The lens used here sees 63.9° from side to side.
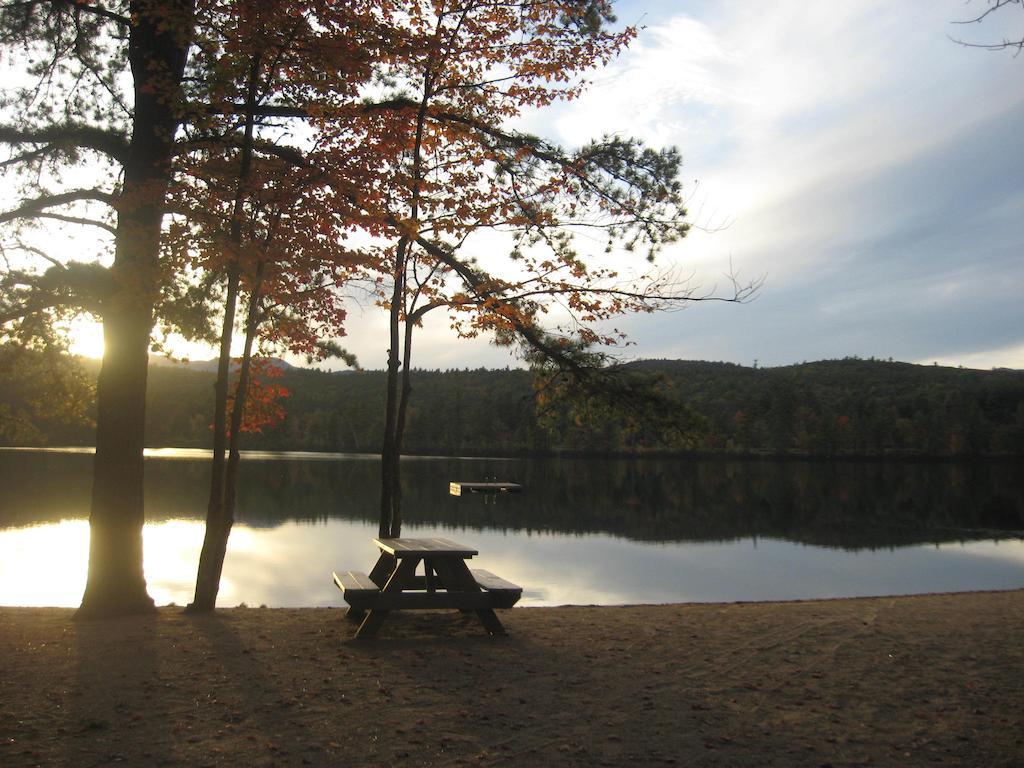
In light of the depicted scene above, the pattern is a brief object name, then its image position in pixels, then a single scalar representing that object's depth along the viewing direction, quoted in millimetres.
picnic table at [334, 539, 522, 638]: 5969
